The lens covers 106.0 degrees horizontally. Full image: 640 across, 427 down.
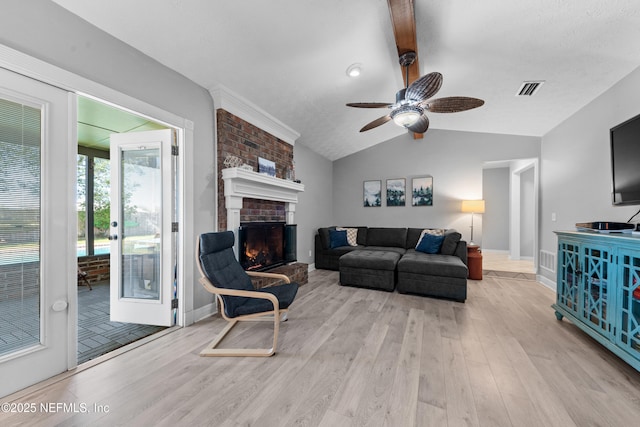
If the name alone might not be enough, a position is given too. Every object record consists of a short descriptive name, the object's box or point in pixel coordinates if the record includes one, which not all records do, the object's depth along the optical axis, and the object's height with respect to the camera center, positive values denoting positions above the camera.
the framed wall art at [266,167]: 3.51 +0.69
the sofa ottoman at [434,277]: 3.20 -0.89
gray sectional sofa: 3.27 -0.78
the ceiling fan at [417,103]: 2.13 +1.09
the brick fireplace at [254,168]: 2.88 +0.64
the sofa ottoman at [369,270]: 3.66 -0.90
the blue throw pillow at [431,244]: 4.25 -0.55
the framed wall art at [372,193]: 5.77 +0.47
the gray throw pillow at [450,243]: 4.11 -0.51
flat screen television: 1.98 +0.45
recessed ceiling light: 2.78 +1.68
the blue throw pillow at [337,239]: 5.15 -0.56
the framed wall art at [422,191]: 5.30 +0.49
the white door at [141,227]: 2.52 -0.16
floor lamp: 4.63 +0.14
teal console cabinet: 1.69 -0.62
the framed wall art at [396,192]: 5.56 +0.49
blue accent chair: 1.98 -0.73
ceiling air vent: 2.83 +1.53
